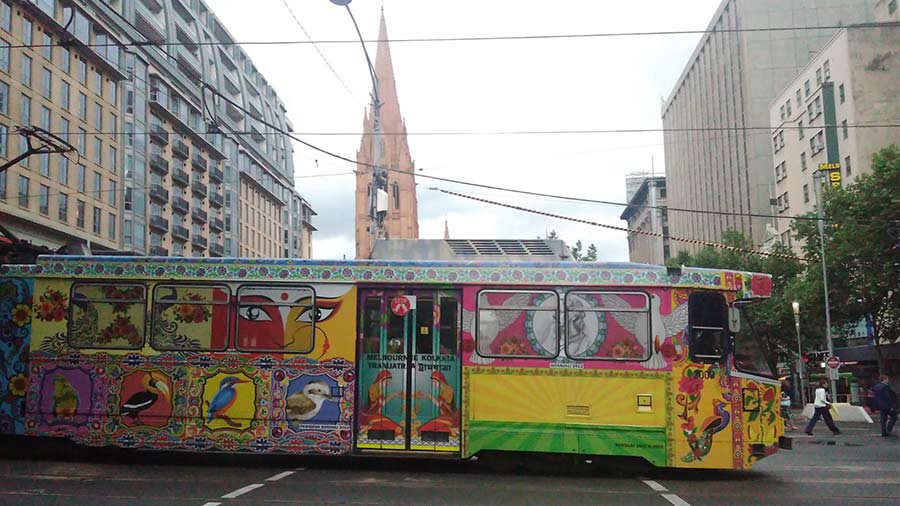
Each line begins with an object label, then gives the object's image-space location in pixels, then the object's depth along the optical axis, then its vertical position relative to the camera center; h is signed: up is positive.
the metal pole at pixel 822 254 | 34.12 +4.10
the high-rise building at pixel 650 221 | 120.00 +19.97
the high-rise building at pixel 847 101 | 53.41 +16.89
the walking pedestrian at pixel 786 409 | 23.86 -1.59
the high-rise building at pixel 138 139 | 46.59 +16.71
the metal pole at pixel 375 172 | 24.22 +5.37
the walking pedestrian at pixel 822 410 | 22.45 -1.56
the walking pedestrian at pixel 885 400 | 21.94 -1.25
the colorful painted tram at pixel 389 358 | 11.69 -0.04
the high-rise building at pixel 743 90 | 74.81 +25.94
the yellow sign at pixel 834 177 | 52.67 +11.16
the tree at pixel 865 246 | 30.86 +4.22
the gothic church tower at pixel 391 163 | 83.73 +19.36
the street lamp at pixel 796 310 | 38.11 +1.98
